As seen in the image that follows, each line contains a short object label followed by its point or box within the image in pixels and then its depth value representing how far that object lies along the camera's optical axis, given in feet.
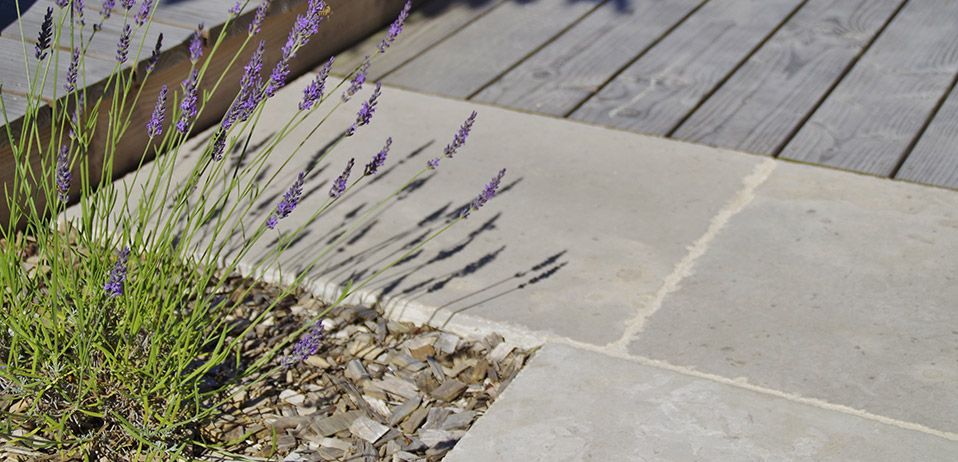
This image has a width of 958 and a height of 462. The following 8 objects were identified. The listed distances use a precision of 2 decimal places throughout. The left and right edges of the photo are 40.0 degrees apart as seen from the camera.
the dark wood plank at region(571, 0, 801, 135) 12.30
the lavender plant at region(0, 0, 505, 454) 7.14
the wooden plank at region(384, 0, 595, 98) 13.08
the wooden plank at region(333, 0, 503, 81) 13.52
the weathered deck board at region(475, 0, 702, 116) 12.69
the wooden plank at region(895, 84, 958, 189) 11.05
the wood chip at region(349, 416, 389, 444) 8.13
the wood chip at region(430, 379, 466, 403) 8.52
